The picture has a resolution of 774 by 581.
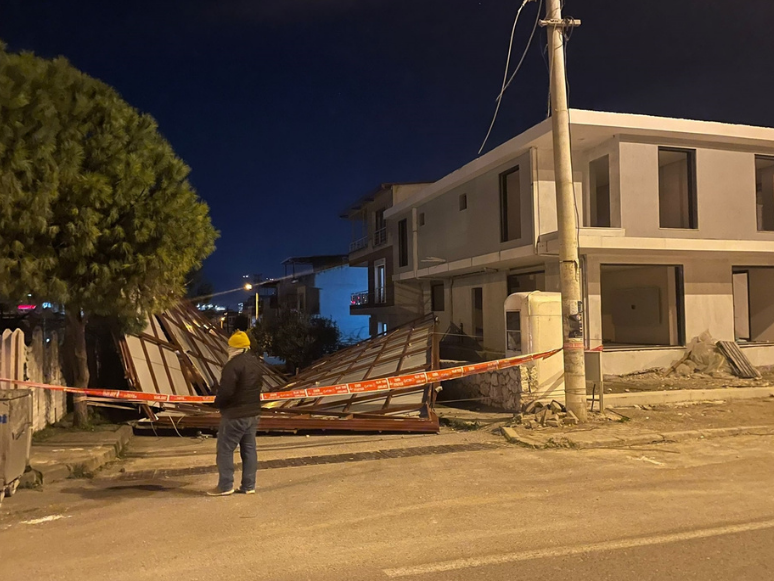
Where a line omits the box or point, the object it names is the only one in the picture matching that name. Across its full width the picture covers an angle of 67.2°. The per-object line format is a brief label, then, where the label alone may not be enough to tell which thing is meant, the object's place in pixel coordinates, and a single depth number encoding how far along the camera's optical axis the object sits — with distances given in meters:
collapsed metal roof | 9.13
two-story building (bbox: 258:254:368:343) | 39.27
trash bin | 5.36
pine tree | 6.86
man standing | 5.64
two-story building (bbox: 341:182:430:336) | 23.83
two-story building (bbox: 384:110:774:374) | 13.12
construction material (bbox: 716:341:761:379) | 13.34
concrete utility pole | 8.88
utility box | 9.88
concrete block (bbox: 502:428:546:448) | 7.93
